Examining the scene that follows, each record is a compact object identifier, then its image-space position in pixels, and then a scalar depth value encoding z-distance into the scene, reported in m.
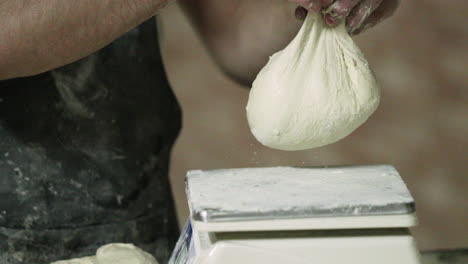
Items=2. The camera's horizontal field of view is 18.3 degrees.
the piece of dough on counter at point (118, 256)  1.62
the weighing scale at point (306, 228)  1.44
